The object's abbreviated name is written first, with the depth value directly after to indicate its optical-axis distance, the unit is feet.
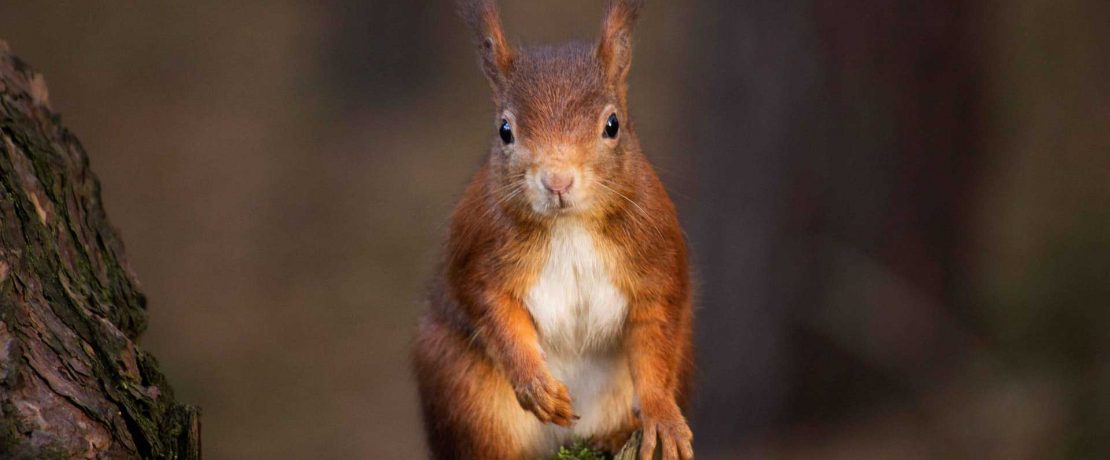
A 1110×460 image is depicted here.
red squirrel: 17.49
